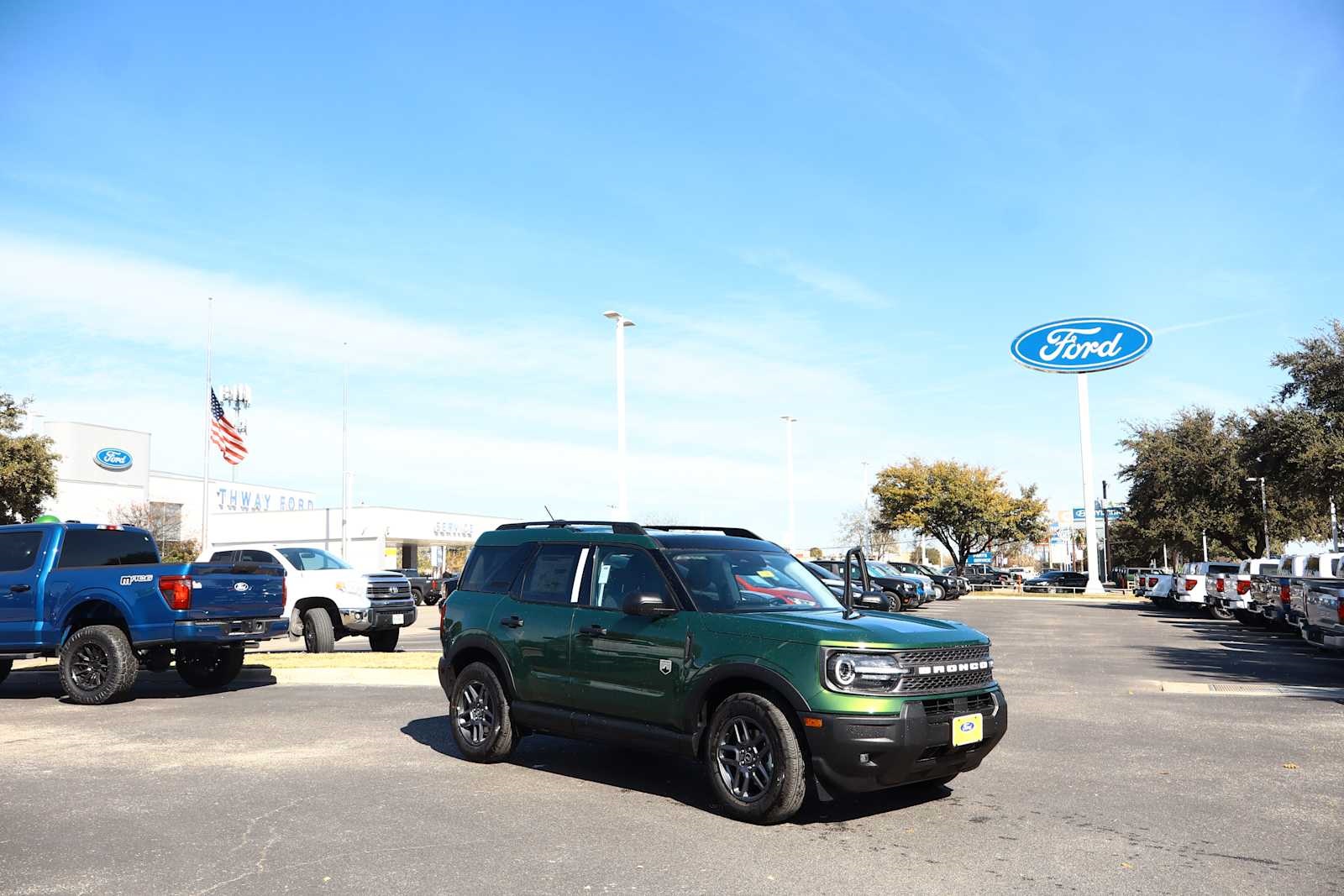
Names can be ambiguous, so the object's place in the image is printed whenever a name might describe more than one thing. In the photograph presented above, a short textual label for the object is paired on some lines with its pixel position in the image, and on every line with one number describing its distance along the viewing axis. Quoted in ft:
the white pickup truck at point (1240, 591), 92.94
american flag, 145.53
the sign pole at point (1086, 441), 170.60
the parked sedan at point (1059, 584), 210.18
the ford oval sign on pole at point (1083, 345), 170.81
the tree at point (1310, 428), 107.24
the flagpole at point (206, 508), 138.20
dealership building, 217.15
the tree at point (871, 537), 235.40
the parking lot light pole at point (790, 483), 177.12
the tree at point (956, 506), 214.69
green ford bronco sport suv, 21.08
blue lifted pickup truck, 40.01
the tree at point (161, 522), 206.39
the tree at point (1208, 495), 169.48
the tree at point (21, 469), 129.18
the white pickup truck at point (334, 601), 60.80
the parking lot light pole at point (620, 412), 101.81
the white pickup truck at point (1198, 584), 107.55
